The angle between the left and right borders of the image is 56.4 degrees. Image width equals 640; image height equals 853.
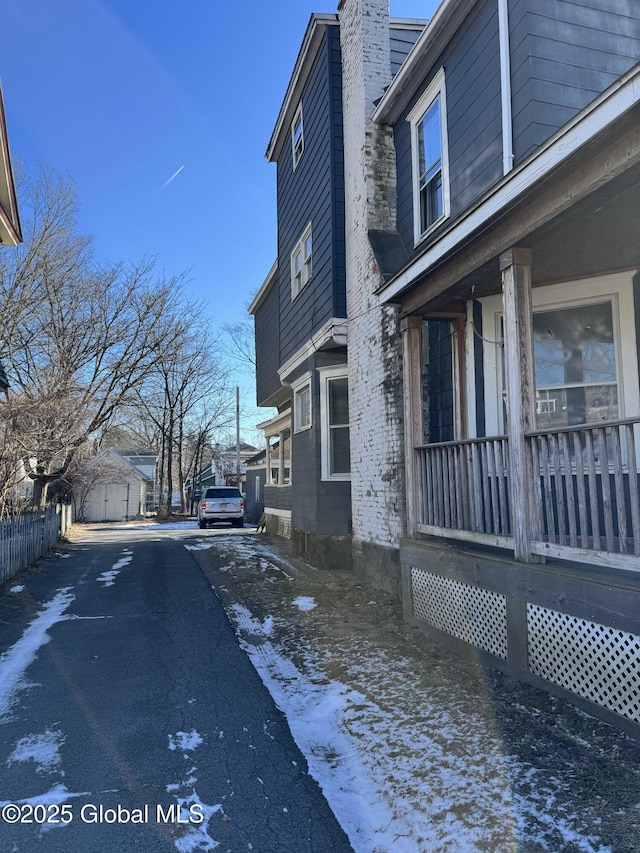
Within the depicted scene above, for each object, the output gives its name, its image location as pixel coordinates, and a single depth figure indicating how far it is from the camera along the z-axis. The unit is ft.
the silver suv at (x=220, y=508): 72.54
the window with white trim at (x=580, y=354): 19.62
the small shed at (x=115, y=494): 99.35
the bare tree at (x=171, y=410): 108.27
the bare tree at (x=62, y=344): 42.91
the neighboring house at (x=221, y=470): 128.16
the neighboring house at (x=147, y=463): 137.49
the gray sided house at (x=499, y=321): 13.01
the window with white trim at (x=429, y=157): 24.53
